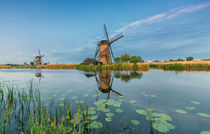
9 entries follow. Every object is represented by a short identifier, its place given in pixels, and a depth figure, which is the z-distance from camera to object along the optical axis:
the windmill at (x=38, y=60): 67.74
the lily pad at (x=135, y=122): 3.28
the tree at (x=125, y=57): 67.94
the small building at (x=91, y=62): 40.38
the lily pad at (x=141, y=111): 3.98
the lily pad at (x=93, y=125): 3.00
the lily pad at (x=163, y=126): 2.83
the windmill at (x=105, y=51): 38.38
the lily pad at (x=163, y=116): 3.46
